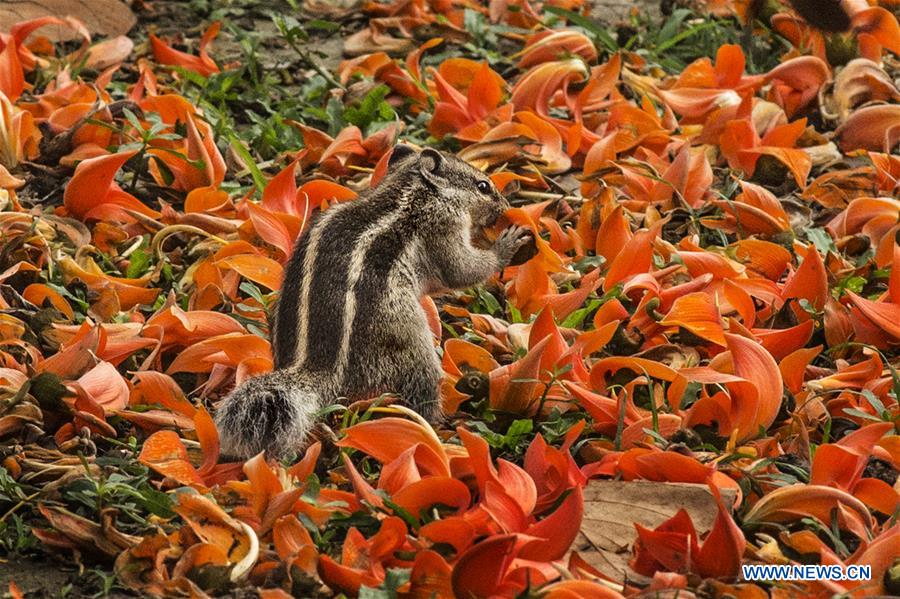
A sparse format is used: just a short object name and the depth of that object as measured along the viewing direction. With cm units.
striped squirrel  838
